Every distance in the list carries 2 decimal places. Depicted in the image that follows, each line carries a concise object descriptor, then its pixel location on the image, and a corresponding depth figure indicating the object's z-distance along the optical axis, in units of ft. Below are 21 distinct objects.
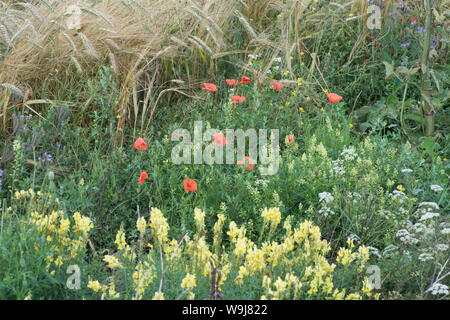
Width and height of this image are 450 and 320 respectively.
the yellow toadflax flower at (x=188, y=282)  13.46
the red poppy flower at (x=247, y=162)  20.86
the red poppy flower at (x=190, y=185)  19.57
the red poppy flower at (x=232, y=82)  25.64
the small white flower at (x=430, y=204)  18.46
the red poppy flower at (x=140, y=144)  21.14
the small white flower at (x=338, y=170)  20.49
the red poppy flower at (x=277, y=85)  26.14
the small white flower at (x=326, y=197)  18.89
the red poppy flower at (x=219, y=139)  20.57
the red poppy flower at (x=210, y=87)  24.88
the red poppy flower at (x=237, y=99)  24.34
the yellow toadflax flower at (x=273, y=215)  16.11
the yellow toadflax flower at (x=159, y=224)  15.01
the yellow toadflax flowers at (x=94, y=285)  13.93
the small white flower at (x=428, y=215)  17.61
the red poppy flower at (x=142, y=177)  19.76
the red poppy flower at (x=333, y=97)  25.54
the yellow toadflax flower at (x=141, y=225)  15.12
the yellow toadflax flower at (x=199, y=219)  15.42
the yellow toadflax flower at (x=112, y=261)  14.12
